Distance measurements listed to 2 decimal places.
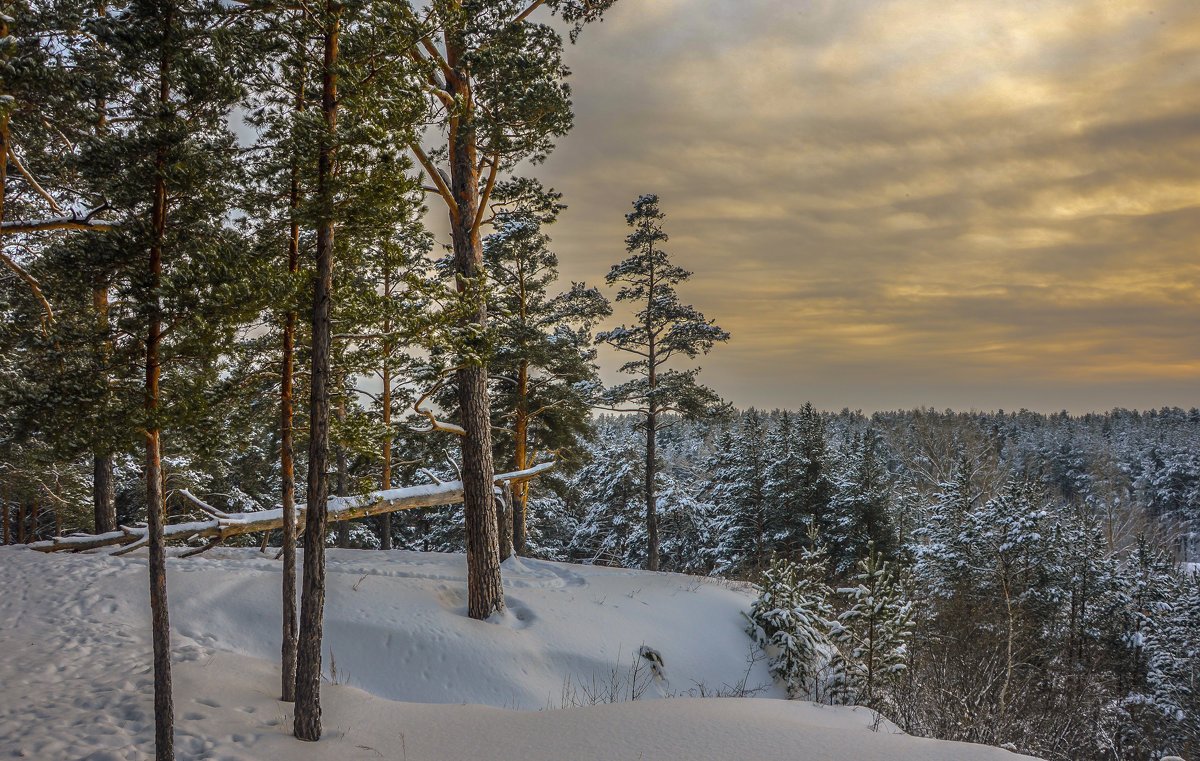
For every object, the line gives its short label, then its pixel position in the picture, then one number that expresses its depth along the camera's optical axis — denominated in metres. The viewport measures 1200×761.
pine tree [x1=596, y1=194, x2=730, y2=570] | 20.50
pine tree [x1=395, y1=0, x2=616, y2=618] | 9.13
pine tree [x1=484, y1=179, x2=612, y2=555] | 17.58
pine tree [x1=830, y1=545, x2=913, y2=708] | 9.77
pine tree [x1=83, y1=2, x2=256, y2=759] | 5.96
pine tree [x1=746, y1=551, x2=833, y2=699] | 10.76
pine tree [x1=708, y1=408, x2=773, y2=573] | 31.66
